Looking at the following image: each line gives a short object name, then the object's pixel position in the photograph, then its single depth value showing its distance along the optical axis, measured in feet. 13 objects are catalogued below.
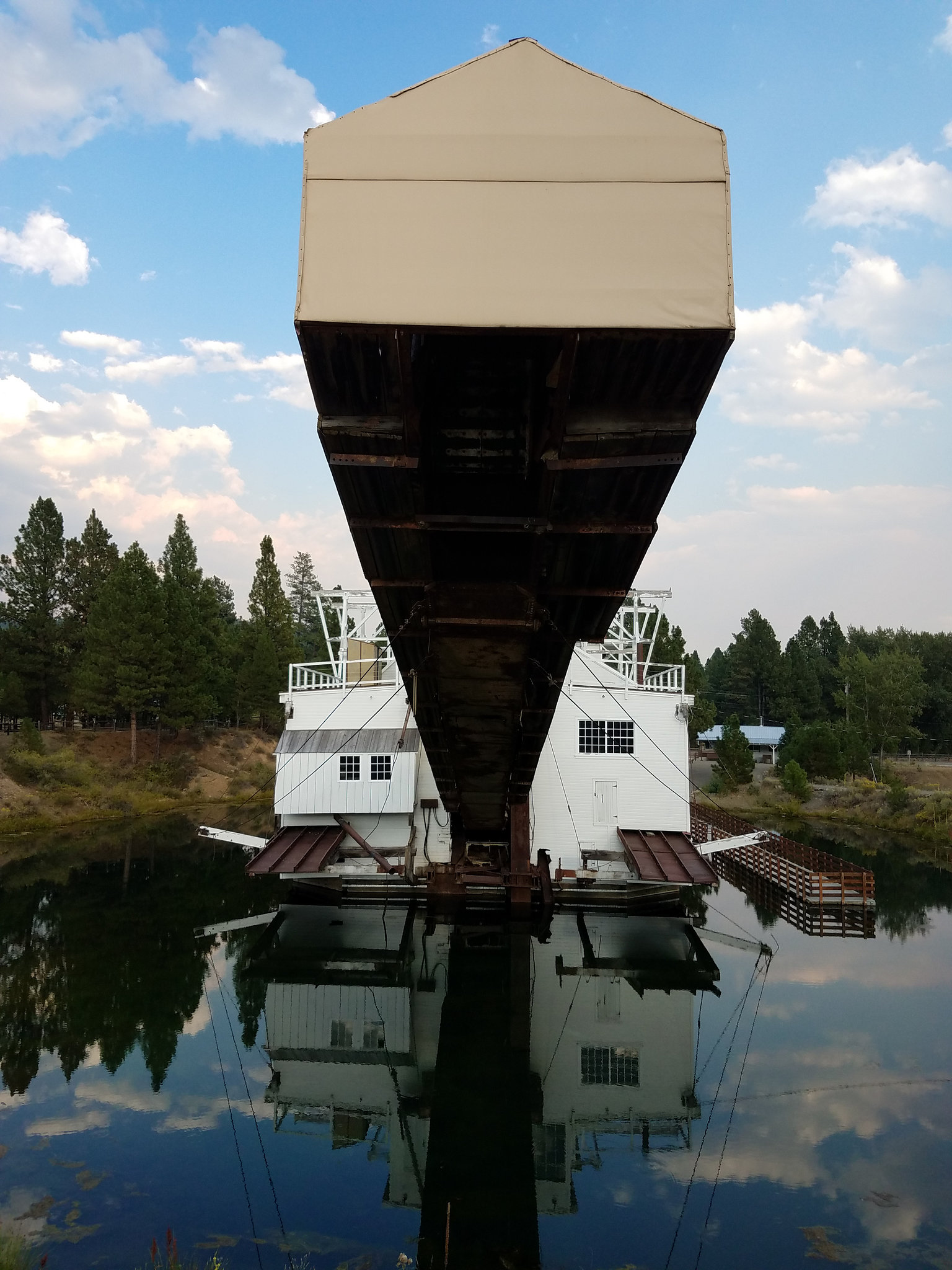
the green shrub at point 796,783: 133.49
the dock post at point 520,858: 60.85
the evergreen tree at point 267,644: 170.71
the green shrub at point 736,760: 147.84
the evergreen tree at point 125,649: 134.72
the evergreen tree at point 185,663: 142.51
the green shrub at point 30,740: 123.85
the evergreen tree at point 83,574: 154.20
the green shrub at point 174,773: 138.10
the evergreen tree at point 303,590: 306.55
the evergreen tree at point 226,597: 291.38
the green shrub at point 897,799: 121.19
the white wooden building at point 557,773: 70.95
